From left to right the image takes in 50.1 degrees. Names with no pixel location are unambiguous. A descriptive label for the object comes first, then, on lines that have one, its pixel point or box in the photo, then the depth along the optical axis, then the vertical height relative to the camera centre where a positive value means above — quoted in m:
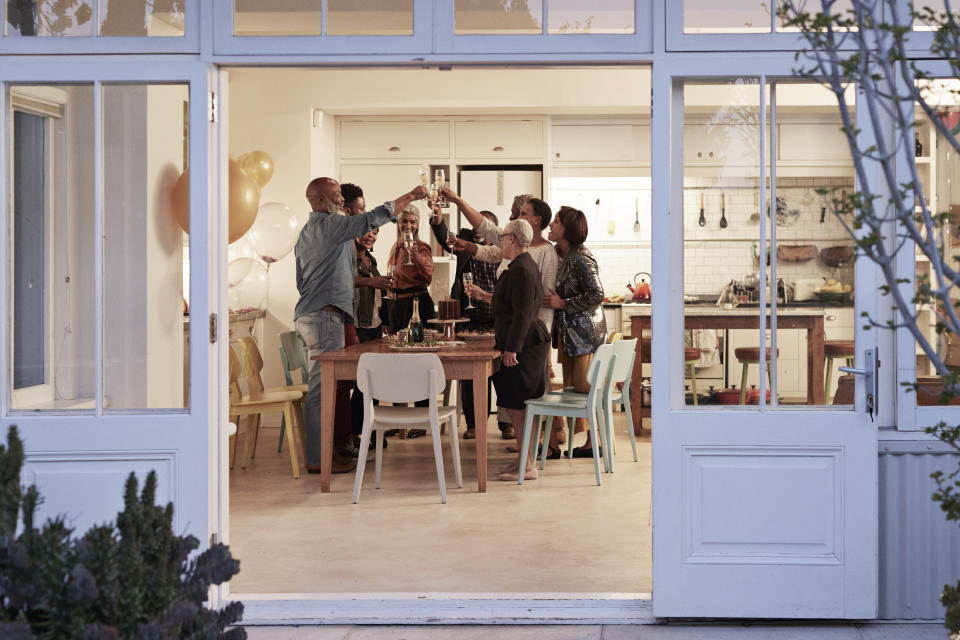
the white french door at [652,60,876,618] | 3.48 -0.35
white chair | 5.73 -0.38
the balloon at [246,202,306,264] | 7.90 +0.67
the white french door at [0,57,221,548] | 3.50 +0.12
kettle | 9.59 +0.23
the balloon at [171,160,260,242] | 5.40 +0.64
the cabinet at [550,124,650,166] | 9.73 +1.65
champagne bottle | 6.50 -0.08
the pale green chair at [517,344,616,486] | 6.02 -0.51
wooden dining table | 5.96 -0.34
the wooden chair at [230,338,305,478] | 6.50 -0.51
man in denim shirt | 6.45 +0.27
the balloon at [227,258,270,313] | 7.52 +0.22
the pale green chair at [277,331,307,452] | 7.63 -0.25
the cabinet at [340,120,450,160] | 9.58 +1.67
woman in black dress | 6.08 -0.06
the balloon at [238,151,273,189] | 7.73 +1.16
